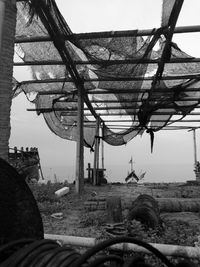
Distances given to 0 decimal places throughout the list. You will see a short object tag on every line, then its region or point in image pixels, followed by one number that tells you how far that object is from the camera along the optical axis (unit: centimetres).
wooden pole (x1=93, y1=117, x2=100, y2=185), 1578
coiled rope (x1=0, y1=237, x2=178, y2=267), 131
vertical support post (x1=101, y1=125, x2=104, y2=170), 2015
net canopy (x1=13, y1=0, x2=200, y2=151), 740
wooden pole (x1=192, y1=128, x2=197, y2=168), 2015
